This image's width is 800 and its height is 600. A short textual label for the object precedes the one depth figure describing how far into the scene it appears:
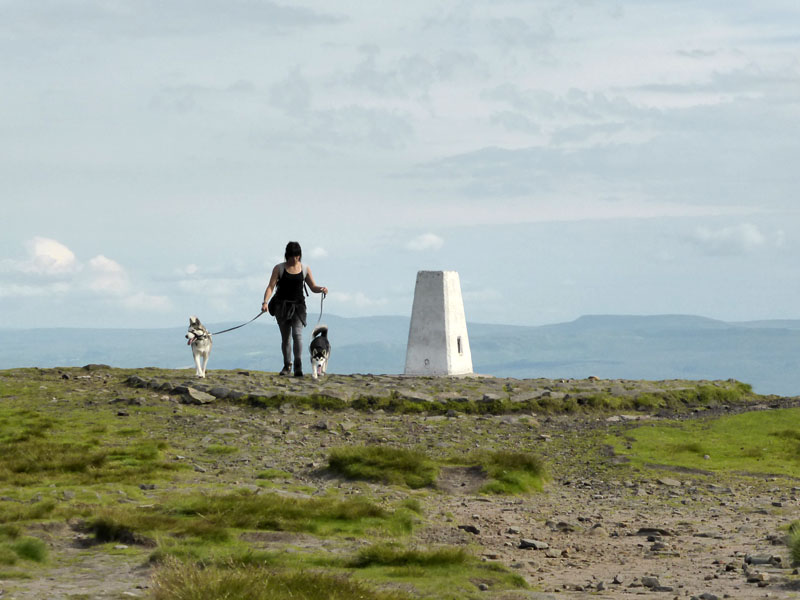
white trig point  41.75
